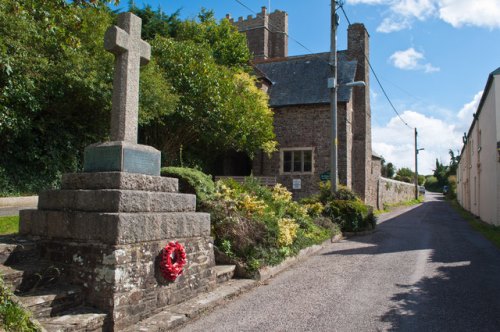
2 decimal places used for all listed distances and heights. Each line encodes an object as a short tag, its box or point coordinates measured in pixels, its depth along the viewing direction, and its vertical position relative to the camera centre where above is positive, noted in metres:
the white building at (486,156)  14.56 +1.68
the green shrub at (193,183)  8.02 +0.09
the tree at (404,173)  69.47 +3.52
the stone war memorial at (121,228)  4.41 -0.50
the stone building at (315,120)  22.20 +3.98
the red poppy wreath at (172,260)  4.98 -0.91
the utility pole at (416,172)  44.22 +2.18
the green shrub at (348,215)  13.23 -0.79
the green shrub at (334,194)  14.39 -0.13
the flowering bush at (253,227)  7.17 -0.72
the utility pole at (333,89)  14.57 +3.68
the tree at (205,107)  17.98 +3.75
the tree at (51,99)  11.31 +2.72
